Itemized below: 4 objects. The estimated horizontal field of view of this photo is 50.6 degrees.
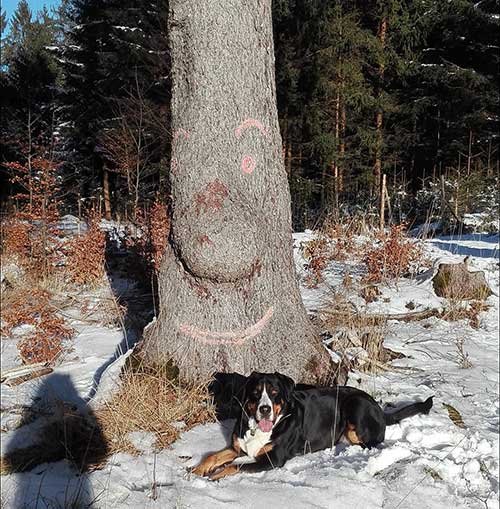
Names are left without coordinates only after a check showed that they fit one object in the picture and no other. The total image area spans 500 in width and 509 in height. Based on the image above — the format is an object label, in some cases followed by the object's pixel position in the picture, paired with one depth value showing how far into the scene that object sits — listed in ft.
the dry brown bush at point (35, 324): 17.34
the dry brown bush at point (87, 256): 24.61
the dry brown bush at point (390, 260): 23.21
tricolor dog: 10.26
